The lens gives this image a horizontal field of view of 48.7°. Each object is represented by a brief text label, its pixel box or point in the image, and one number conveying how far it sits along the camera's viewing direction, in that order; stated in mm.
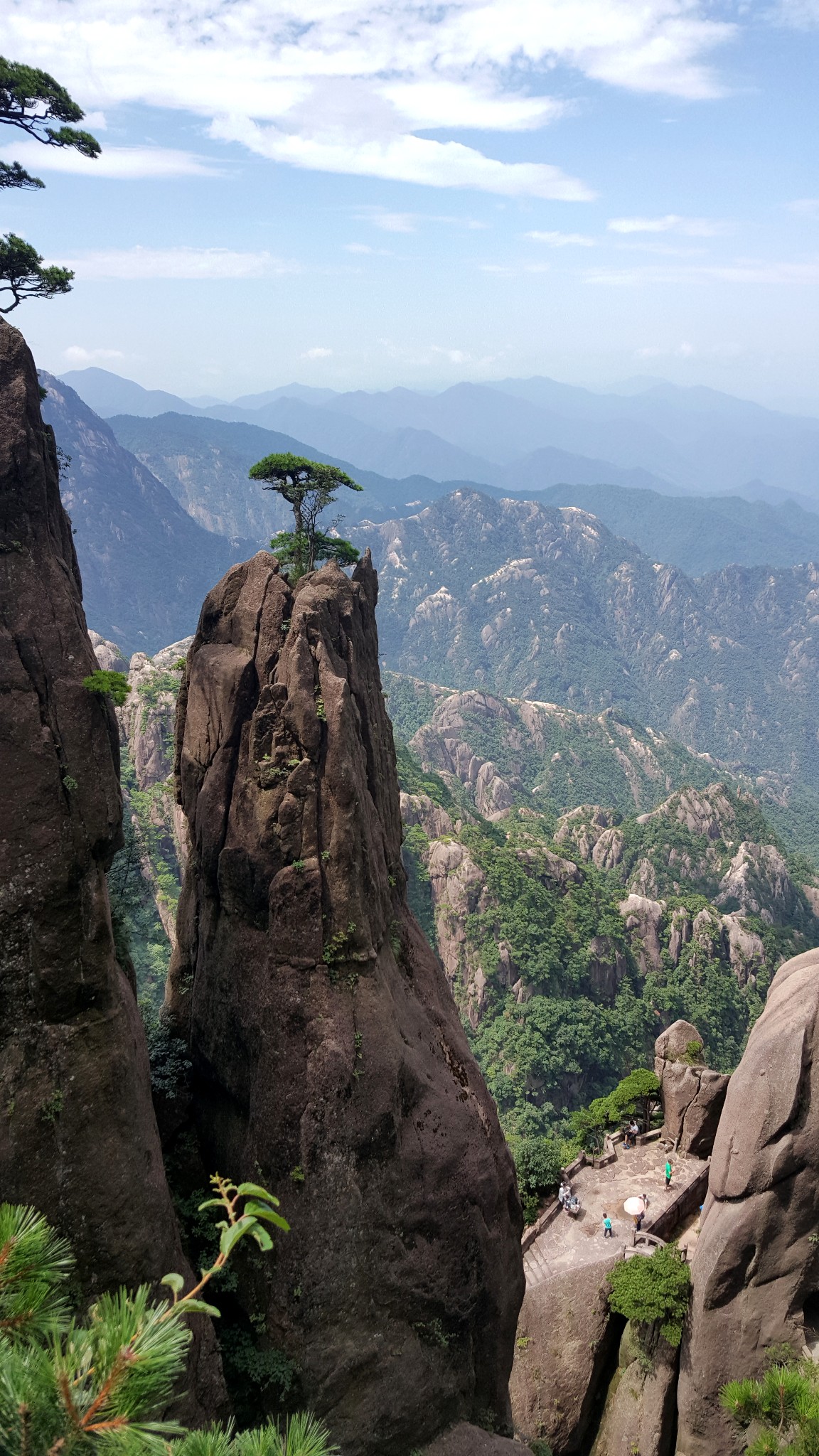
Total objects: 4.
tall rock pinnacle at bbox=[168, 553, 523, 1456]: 20500
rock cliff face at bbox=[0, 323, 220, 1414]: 16078
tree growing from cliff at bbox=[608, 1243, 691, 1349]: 27766
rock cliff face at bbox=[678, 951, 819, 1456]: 25250
